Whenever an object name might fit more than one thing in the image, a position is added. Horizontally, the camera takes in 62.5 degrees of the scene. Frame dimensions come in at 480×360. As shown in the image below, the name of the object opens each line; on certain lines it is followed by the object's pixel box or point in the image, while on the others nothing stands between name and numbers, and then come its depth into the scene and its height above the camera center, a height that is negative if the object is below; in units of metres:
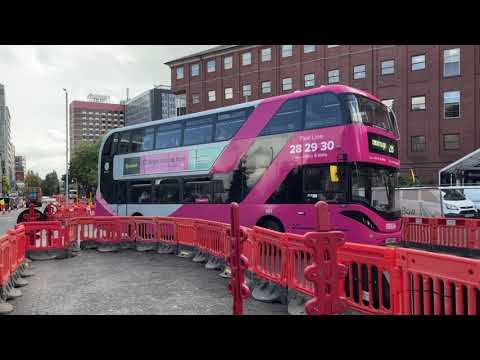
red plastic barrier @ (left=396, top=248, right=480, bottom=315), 3.57 -0.95
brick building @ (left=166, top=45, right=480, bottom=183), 34.50 +9.94
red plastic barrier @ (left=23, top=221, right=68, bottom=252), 11.23 -1.31
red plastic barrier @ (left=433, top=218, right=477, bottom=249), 11.79 -1.46
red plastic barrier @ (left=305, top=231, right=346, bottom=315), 3.71 -0.82
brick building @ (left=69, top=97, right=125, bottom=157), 139.62 +25.90
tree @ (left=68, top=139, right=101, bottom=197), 74.69 +4.71
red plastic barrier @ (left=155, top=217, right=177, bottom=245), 11.70 -1.28
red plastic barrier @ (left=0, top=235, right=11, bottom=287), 6.83 -1.30
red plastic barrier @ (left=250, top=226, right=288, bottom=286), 6.32 -1.18
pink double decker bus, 10.16 +0.72
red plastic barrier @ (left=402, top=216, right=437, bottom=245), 12.97 -1.51
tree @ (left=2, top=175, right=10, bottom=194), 94.12 +1.31
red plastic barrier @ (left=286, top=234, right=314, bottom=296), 5.80 -1.15
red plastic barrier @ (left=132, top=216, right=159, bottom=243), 12.85 -1.33
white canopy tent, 22.27 +1.25
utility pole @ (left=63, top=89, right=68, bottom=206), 34.19 +4.42
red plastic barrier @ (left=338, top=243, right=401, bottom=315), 4.37 -1.12
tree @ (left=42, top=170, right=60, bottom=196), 151.39 +2.31
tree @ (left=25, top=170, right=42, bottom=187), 159.38 +4.19
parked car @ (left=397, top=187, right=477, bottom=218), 15.85 -0.80
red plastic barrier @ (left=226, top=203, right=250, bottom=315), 4.21 -0.82
